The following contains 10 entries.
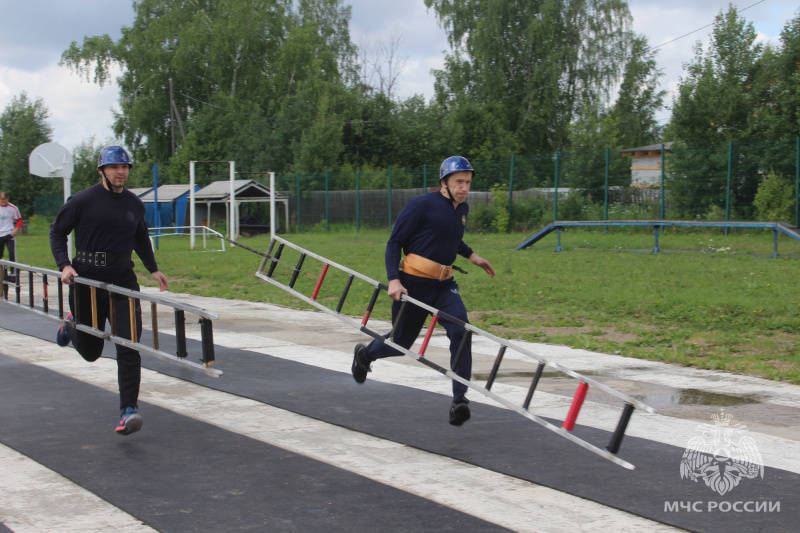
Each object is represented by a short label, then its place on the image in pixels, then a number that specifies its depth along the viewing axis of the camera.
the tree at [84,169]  55.43
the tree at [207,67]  54.78
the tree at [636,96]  54.53
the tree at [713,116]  24.89
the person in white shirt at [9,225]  16.09
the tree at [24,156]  58.59
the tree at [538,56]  52.28
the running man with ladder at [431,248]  5.96
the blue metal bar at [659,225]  18.14
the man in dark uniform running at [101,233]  6.00
